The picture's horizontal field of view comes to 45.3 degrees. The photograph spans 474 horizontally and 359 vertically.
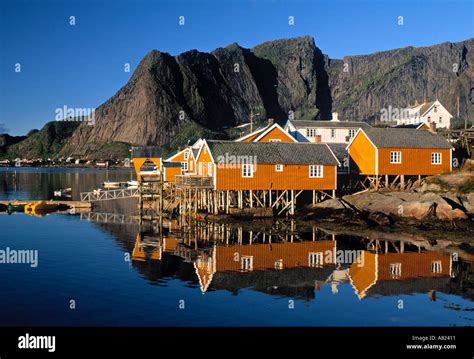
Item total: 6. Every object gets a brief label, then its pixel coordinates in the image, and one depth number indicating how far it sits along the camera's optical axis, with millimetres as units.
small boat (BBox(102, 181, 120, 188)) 86375
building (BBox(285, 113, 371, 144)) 66688
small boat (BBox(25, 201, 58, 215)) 55875
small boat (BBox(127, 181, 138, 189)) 76744
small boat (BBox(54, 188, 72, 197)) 75062
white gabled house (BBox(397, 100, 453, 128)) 87438
